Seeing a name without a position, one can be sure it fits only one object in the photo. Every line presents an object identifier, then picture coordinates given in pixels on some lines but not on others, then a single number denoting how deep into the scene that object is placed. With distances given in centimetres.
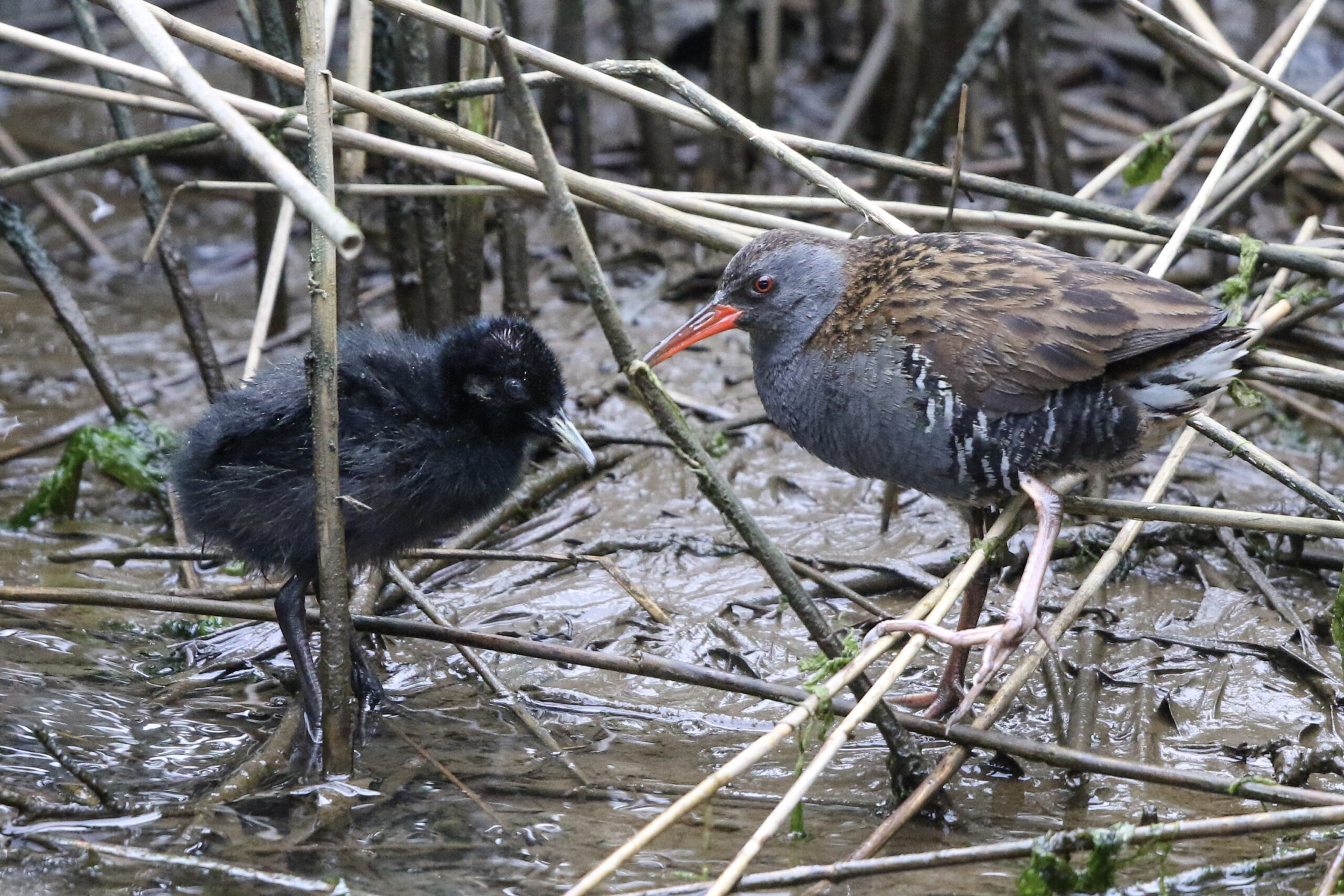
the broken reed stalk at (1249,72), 749
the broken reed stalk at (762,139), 726
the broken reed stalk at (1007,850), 491
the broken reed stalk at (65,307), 937
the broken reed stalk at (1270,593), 780
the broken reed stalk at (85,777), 556
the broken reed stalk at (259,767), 611
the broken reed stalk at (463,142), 646
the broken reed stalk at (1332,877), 507
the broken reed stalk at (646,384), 443
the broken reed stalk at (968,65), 1212
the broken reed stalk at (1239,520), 589
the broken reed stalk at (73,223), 1391
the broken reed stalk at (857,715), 462
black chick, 691
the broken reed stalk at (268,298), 887
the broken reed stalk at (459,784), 633
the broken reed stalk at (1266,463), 657
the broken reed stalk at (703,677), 537
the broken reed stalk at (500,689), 694
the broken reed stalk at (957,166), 677
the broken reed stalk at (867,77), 1464
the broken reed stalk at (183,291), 972
